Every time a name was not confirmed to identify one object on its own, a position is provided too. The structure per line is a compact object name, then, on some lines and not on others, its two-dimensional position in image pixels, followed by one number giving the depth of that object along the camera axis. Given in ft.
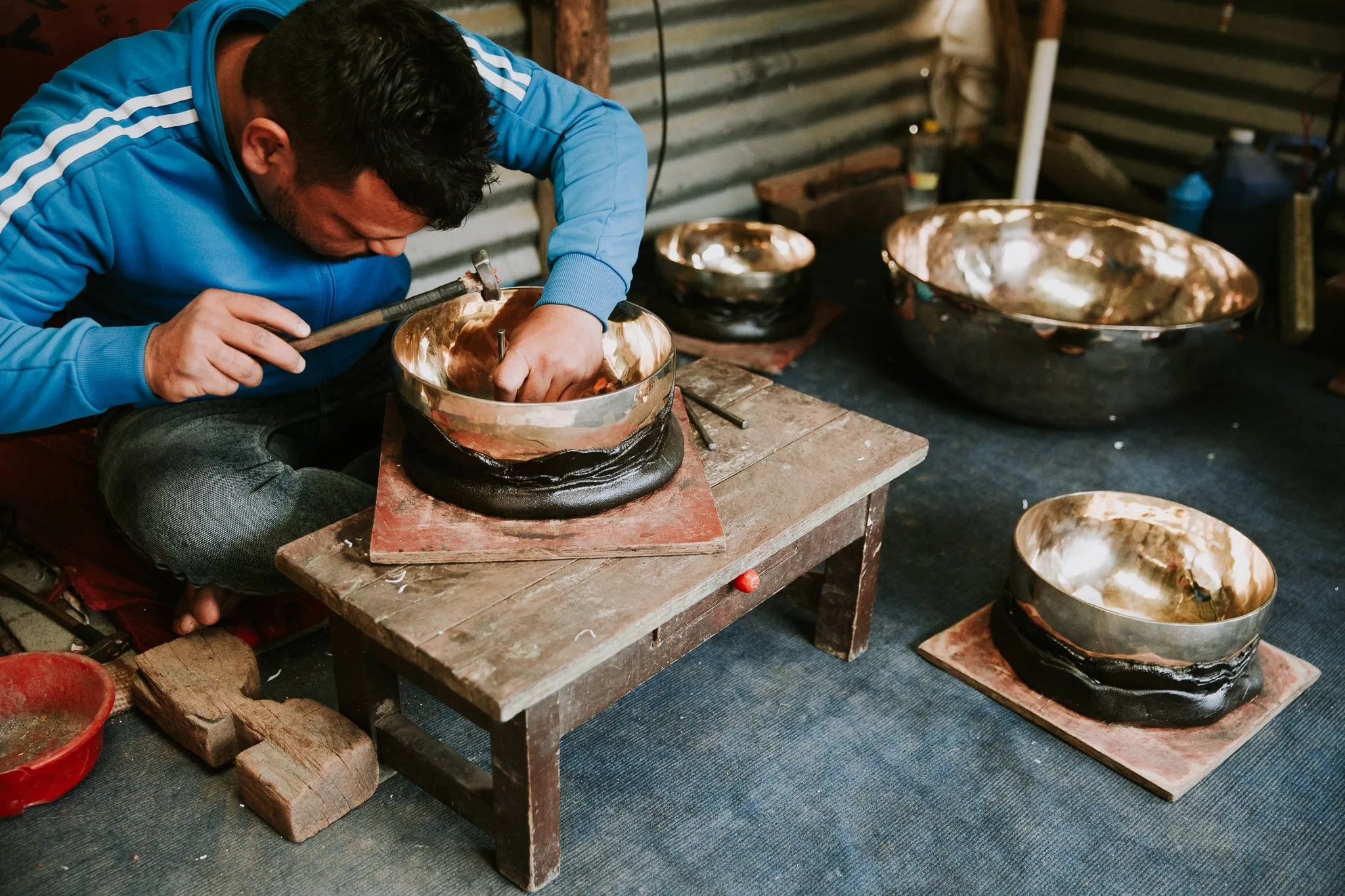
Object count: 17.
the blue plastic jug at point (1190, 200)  13.12
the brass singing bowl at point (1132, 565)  7.00
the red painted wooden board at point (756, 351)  11.43
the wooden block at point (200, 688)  6.38
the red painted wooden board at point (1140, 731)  6.71
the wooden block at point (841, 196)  14.29
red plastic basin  6.18
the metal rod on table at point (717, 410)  7.09
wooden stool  5.16
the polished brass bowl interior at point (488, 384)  5.57
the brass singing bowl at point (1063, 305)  9.27
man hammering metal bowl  5.57
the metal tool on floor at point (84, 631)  7.14
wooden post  10.66
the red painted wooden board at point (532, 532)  5.66
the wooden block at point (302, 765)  5.94
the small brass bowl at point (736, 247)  12.39
